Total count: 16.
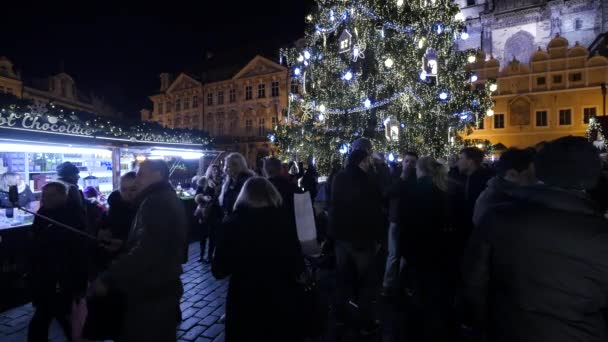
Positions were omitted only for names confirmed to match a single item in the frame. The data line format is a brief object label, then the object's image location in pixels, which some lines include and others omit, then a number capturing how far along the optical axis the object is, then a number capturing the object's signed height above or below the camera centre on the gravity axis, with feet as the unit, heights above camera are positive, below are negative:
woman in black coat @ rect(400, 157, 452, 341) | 12.16 -2.99
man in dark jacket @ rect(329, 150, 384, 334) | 13.29 -2.13
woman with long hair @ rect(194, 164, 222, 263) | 21.90 -2.19
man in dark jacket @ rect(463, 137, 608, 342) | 5.15 -1.33
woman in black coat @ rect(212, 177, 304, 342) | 8.15 -2.33
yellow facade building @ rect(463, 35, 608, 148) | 91.45 +21.05
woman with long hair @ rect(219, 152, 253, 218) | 15.58 -0.29
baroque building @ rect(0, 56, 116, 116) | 102.81 +28.21
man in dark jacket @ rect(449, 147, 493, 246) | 13.74 -0.82
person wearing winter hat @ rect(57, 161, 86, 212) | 15.81 -0.05
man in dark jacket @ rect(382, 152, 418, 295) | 15.81 -3.40
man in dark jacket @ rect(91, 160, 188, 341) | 7.66 -2.20
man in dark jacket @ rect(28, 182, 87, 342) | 11.21 -3.15
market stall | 17.60 +1.55
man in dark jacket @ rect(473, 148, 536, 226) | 11.11 +0.00
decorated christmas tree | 44.06 +12.29
